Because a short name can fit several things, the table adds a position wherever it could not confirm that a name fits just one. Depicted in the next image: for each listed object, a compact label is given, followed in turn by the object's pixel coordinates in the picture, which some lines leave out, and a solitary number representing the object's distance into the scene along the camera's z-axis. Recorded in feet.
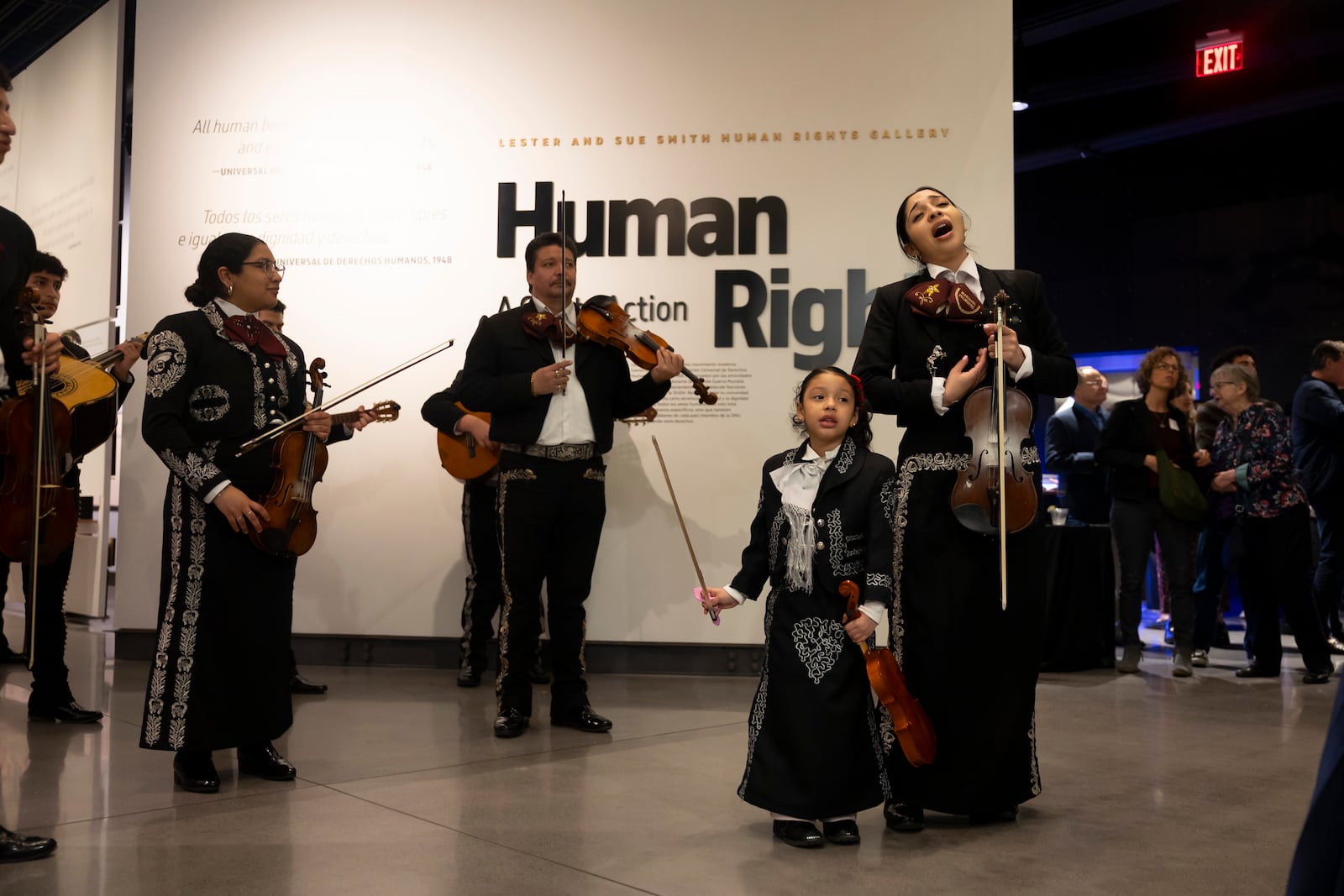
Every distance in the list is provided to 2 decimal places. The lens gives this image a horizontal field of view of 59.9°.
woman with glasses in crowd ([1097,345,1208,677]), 19.31
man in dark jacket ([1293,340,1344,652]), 19.10
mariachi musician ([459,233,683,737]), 13.43
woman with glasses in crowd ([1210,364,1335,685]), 18.48
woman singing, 9.42
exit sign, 26.09
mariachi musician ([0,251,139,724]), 13.82
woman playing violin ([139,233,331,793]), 10.41
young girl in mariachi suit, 8.97
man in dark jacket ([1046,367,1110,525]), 21.40
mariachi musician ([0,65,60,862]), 8.89
